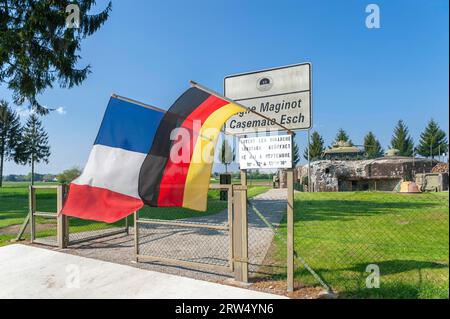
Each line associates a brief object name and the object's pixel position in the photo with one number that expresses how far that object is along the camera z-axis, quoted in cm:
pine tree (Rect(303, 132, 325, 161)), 6153
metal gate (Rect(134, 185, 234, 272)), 501
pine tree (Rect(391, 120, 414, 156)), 6266
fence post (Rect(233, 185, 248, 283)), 461
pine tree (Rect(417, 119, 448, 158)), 5661
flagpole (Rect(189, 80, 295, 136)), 391
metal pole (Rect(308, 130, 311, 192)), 2815
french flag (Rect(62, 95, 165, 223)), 433
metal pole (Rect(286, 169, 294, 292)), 420
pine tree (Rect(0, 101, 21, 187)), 5147
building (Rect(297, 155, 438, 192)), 2689
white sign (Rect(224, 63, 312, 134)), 482
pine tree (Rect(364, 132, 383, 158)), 6228
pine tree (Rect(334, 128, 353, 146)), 6306
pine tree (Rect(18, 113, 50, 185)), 5272
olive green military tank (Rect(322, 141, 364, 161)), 3591
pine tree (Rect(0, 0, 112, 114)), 1090
